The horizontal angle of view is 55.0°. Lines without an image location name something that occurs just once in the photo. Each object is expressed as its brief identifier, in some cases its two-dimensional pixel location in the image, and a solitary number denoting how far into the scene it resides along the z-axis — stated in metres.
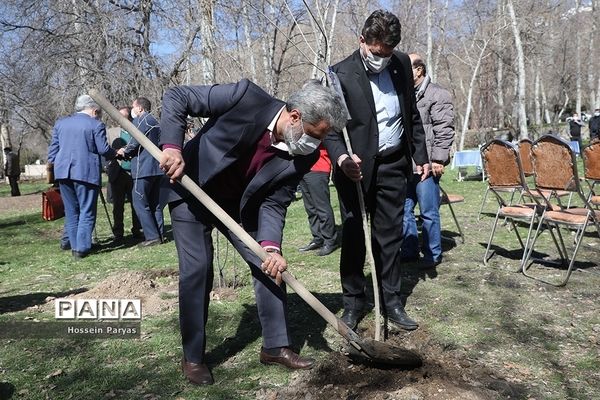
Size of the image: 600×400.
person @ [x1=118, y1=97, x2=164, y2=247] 7.07
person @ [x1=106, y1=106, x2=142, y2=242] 8.12
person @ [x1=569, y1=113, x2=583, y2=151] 22.38
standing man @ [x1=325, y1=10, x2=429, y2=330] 3.82
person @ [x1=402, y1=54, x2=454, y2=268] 5.40
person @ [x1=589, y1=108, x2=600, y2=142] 19.95
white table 15.42
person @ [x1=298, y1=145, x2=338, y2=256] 6.52
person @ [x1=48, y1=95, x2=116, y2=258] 6.75
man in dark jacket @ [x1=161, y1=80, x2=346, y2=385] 3.01
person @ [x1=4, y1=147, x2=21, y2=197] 18.92
